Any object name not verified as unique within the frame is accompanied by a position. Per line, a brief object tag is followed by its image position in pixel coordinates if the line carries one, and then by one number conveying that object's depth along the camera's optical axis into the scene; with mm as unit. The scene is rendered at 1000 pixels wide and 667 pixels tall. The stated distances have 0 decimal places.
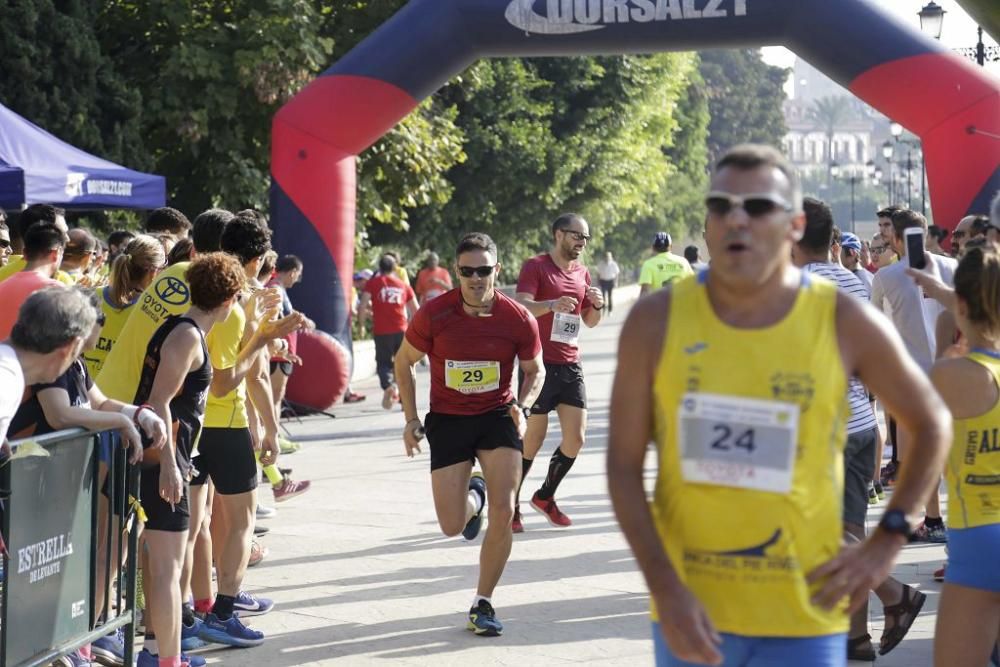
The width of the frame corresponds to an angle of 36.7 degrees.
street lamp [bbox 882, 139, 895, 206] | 41088
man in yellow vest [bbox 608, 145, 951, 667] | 3156
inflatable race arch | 14586
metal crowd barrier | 4707
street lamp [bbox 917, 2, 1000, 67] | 19453
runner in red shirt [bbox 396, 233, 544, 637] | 7156
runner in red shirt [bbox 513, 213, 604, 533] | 9672
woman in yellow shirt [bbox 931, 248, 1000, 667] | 4602
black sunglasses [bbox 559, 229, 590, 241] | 9625
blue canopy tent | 10758
